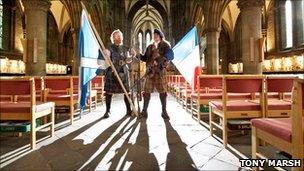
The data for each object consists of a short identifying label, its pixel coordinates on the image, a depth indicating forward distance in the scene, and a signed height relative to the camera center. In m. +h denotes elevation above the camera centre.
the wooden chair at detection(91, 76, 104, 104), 9.06 +0.12
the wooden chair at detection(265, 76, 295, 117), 3.64 -0.04
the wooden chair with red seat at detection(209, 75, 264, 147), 3.53 -0.17
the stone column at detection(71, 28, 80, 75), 13.31 +2.06
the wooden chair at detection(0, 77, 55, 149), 3.39 -0.20
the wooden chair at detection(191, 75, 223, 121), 5.26 +0.01
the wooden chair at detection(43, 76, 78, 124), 5.33 +0.02
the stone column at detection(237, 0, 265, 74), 7.84 +1.59
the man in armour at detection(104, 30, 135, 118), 6.08 +0.42
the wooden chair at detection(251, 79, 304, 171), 1.82 -0.32
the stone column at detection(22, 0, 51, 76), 8.02 +1.65
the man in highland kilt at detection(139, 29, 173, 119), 5.83 +0.41
